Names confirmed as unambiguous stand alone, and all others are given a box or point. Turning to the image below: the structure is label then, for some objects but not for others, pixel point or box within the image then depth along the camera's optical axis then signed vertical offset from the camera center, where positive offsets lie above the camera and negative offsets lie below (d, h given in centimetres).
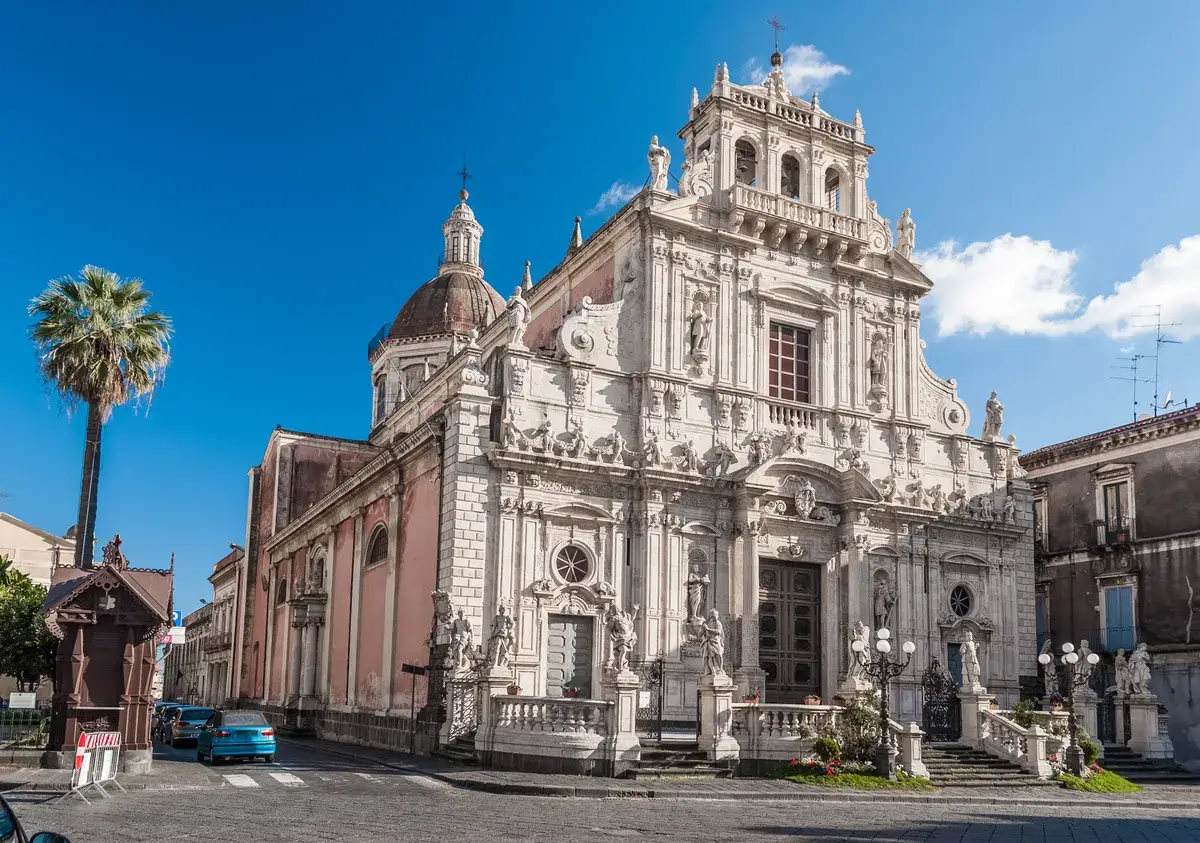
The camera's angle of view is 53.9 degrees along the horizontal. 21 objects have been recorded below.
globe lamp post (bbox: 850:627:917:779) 2225 -161
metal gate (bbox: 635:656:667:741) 2612 -125
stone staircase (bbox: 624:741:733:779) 2142 -234
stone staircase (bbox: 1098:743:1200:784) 2730 -288
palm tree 2872 +671
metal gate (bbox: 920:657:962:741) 2791 -152
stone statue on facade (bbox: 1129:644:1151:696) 2920 -73
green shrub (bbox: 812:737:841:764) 2247 -207
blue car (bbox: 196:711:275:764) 2508 -235
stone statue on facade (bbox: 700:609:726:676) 2289 -15
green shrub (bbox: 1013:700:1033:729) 2578 -158
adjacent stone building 3281 +284
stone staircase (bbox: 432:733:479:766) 2326 -238
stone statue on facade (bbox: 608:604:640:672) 2253 -7
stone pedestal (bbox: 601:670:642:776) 2134 -153
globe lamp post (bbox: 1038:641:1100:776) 2500 -144
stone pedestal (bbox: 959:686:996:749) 2578 -147
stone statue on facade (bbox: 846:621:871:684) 2623 -50
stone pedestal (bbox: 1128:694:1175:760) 2881 -207
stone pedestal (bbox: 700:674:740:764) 2231 -155
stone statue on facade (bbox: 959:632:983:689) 2614 -53
